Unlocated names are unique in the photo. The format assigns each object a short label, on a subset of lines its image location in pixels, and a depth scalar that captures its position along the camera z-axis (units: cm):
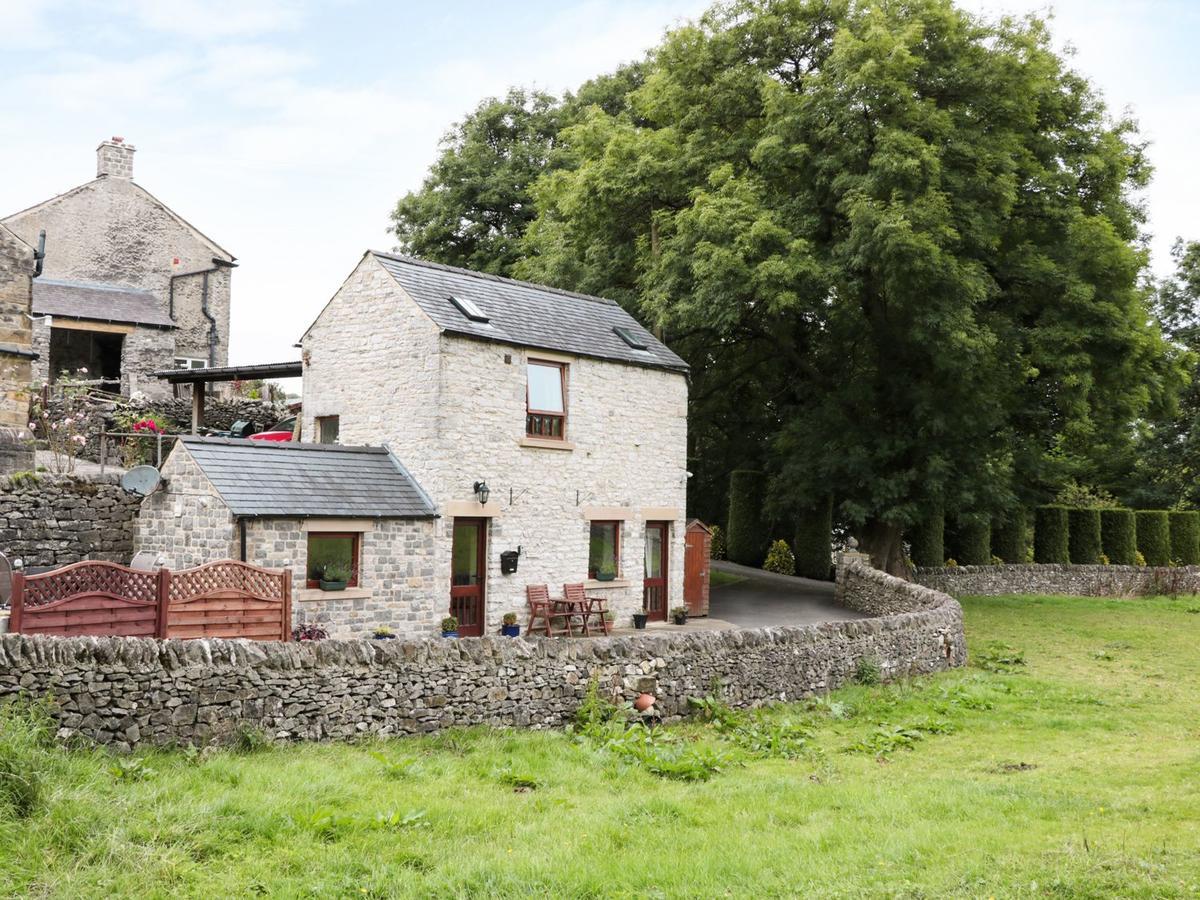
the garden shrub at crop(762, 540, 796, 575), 3278
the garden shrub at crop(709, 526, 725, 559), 3547
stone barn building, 3072
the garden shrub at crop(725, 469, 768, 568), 3403
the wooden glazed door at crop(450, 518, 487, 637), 1758
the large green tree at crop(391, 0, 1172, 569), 2312
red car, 2314
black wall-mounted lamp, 1747
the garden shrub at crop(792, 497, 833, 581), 3222
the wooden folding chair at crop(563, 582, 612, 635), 1842
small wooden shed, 2228
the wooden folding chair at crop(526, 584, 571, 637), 1809
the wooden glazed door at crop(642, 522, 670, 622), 2100
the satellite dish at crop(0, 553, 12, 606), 1205
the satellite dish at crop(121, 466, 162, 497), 1548
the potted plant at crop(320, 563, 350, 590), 1535
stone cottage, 1744
